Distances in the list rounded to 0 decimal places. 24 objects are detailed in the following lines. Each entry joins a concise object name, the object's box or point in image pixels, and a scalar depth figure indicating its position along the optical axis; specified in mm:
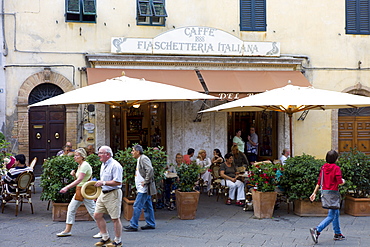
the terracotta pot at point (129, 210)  8977
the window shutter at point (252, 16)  15000
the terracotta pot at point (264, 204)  9242
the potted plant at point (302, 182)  9266
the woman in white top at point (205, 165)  12414
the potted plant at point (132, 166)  8922
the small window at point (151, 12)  14180
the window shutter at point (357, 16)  15656
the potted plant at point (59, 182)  8836
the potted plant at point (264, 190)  9242
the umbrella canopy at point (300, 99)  9398
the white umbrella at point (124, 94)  8773
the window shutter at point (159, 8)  14273
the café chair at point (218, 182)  11211
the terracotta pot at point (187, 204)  9125
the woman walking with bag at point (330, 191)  7398
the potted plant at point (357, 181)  9320
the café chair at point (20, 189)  9484
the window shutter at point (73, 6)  13664
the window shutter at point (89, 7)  13711
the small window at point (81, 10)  13688
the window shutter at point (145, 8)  14172
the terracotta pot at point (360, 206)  9414
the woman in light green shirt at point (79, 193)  7777
